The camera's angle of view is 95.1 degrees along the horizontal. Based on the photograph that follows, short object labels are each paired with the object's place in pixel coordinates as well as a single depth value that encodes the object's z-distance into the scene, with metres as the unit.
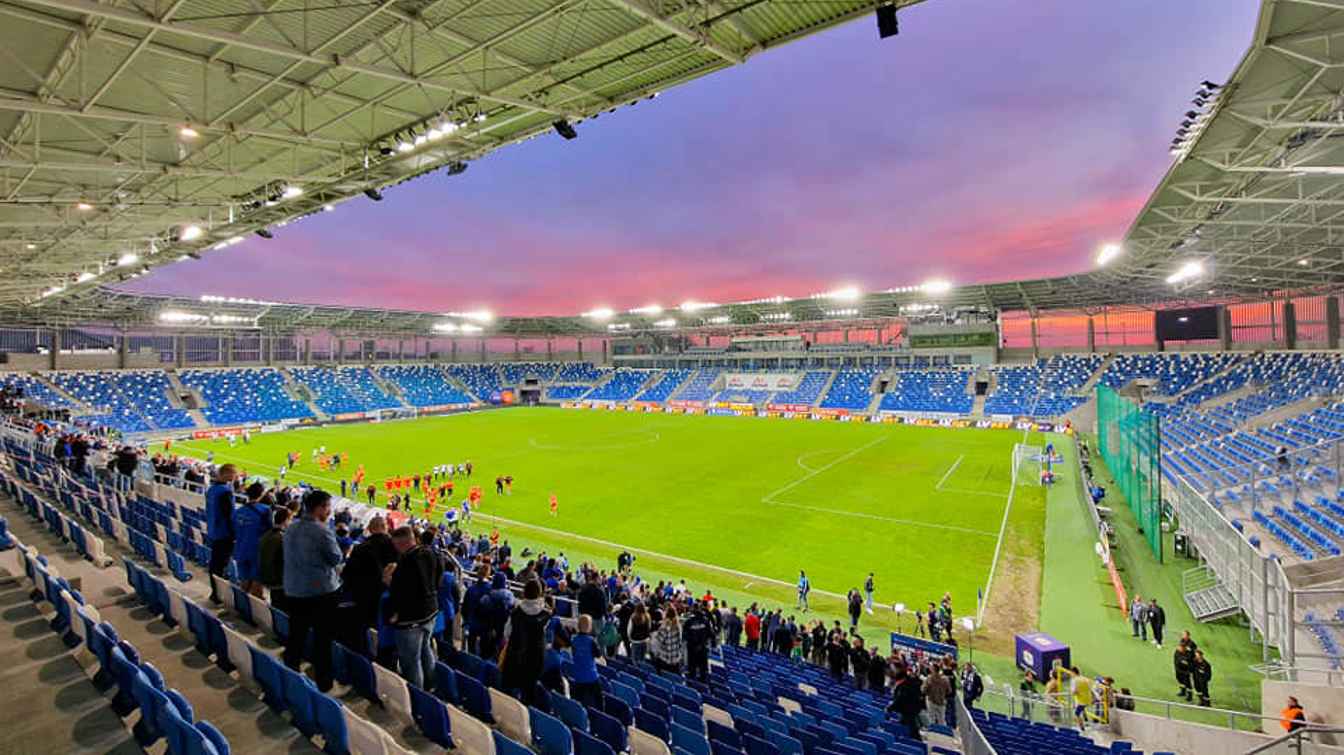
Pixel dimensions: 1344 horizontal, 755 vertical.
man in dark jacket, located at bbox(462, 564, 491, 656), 6.79
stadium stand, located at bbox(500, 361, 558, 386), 82.84
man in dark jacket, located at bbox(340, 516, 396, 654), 5.14
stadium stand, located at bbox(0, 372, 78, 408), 44.38
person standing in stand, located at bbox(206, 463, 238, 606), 6.77
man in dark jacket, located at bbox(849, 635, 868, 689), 11.39
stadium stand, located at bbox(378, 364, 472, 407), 68.12
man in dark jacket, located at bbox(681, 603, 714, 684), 8.95
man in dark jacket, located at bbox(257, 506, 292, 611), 5.62
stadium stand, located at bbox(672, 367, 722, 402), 71.00
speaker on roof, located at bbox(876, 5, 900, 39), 7.88
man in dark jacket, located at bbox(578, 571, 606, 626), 8.28
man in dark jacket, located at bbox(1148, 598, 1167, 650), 13.09
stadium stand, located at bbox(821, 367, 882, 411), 59.09
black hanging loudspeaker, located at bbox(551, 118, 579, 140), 11.98
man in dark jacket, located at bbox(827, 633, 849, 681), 11.66
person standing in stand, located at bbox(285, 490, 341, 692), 5.01
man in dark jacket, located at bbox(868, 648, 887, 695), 11.39
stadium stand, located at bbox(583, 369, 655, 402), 76.06
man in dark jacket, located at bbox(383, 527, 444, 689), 5.03
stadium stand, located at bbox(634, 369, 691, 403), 73.50
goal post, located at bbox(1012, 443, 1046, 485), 29.70
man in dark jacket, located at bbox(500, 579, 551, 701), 5.45
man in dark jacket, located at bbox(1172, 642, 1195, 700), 11.03
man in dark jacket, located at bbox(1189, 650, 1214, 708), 10.73
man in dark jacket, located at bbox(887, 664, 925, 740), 8.62
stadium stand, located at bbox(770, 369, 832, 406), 63.53
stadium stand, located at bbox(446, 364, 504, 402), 76.44
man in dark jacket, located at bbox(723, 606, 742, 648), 13.29
